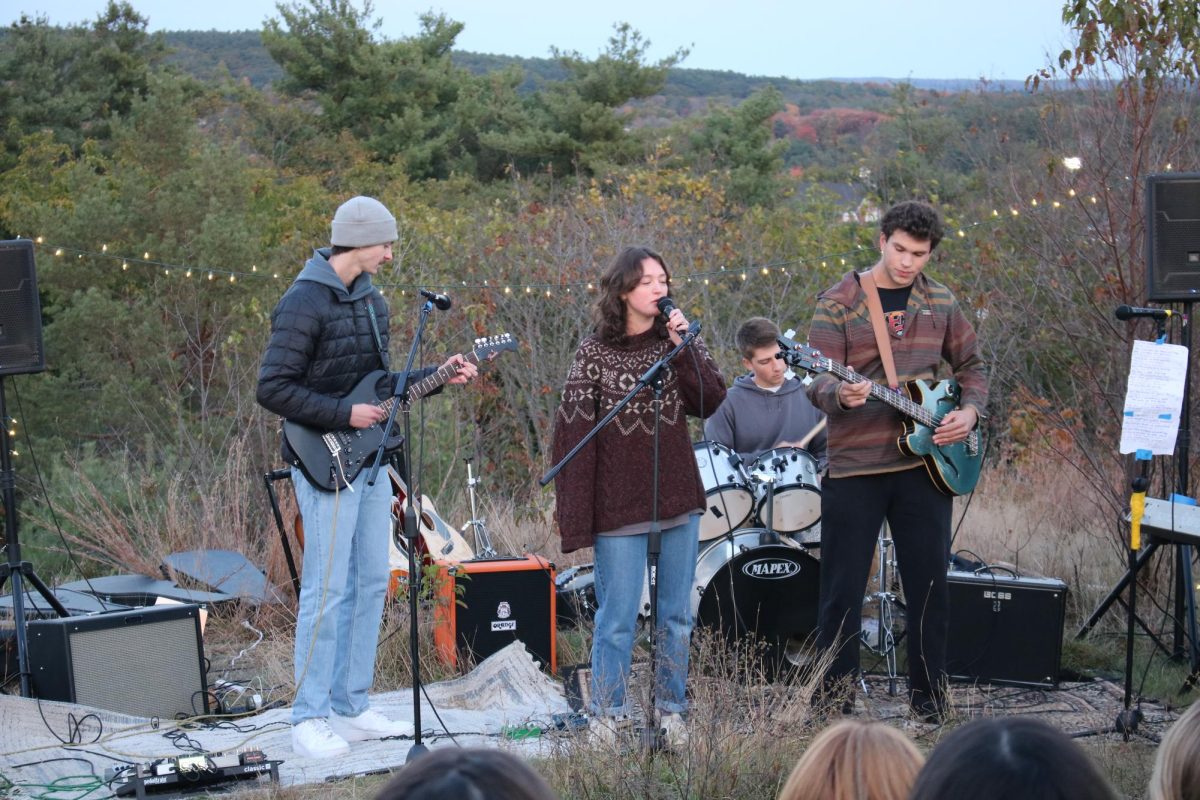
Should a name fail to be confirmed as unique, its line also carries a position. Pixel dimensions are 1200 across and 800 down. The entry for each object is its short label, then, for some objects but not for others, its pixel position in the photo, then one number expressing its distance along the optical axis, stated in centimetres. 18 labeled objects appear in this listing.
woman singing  1016
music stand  1102
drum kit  1253
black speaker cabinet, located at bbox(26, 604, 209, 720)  1142
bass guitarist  1047
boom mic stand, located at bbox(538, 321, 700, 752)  957
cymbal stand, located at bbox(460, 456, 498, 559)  1477
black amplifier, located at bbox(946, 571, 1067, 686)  1234
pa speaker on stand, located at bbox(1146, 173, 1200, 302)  1187
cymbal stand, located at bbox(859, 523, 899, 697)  1252
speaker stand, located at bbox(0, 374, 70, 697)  1161
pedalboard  951
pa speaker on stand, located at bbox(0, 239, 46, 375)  1219
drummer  1401
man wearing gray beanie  1020
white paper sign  1102
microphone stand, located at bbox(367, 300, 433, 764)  943
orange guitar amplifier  1294
